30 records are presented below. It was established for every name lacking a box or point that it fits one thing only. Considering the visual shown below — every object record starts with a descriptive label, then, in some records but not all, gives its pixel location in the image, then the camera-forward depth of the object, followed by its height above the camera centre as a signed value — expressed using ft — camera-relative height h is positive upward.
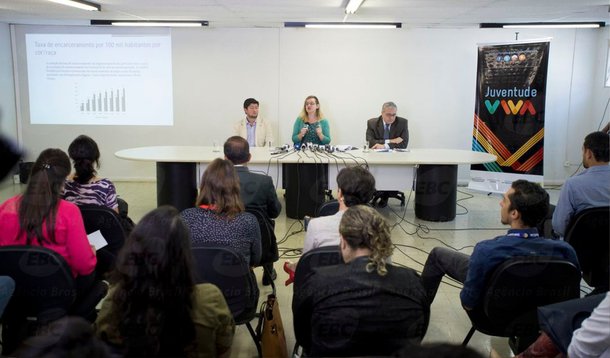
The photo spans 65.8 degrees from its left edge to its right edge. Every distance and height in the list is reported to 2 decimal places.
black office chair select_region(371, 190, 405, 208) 19.19 -3.00
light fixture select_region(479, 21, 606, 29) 20.59 +4.47
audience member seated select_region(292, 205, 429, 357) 5.18 -2.00
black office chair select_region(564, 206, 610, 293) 8.71 -2.18
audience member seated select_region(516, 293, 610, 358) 4.49 -2.14
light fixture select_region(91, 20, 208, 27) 21.16 +4.38
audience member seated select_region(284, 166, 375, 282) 7.77 -1.38
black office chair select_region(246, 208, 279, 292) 9.50 -2.46
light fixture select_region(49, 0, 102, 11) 16.73 +4.18
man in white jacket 20.13 -0.36
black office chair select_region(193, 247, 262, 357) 6.65 -2.27
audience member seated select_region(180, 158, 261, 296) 7.49 -1.55
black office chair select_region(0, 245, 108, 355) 6.17 -2.42
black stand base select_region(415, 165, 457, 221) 16.56 -2.35
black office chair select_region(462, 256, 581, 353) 6.44 -2.35
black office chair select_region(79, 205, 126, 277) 8.34 -1.96
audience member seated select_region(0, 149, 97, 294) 6.86 -1.52
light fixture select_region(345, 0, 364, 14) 16.10 +4.16
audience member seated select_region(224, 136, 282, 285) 10.46 -1.62
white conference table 15.71 -1.54
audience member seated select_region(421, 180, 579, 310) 6.80 -1.71
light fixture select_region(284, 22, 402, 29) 21.20 +4.41
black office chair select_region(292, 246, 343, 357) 6.71 -1.97
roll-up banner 20.24 +0.67
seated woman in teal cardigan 19.33 -0.15
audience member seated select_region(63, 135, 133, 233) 9.66 -1.30
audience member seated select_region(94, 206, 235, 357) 4.65 -1.73
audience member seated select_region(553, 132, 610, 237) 9.76 -1.27
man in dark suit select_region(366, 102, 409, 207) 19.02 -0.44
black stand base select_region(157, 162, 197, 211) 16.03 -2.14
